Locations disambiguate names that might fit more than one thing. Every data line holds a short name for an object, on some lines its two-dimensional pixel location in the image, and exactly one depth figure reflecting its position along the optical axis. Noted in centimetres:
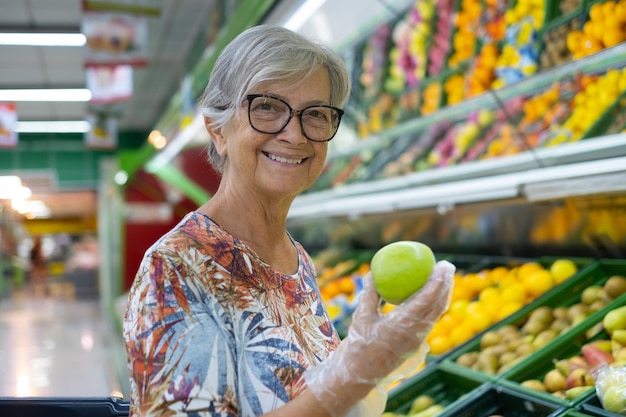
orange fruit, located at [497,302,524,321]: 301
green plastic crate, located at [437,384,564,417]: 223
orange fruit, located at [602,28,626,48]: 275
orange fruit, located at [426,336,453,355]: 299
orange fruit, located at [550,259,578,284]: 301
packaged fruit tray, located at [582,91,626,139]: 254
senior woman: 110
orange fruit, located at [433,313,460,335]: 312
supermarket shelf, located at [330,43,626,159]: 255
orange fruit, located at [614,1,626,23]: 274
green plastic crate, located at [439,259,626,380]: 287
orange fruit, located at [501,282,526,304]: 308
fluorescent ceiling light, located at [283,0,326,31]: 313
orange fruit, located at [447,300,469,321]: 323
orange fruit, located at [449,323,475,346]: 300
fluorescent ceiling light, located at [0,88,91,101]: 1367
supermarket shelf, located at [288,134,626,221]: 239
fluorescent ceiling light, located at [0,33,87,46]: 1012
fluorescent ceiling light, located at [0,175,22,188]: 2000
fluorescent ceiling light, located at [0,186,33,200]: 2300
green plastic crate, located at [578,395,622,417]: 195
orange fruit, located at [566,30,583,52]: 295
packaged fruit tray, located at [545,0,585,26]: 309
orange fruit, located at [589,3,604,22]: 289
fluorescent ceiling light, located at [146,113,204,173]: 715
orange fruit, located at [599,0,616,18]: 283
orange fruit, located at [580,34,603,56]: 285
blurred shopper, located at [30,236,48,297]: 1945
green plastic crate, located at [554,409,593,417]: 201
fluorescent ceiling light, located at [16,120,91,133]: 1712
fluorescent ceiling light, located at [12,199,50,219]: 3097
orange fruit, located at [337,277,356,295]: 426
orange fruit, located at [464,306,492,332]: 305
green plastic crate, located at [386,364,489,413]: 261
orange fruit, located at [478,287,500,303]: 318
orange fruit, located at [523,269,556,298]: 303
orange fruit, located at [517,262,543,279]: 316
